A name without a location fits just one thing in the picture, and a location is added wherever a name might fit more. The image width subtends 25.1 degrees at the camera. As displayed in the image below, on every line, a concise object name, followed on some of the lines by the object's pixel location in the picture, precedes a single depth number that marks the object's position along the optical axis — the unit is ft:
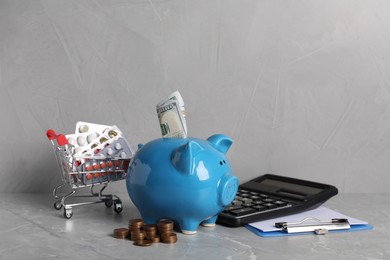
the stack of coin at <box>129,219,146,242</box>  4.04
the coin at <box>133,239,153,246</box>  3.99
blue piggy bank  4.09
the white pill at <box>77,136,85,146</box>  4.68
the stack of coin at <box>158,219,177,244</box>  4.03
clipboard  4.22
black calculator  4.37
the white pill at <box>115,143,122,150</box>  4.72
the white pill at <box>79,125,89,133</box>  4.77
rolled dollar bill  4.33
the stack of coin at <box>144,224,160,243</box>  4.04
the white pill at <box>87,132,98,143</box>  4.73
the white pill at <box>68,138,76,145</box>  4.63
